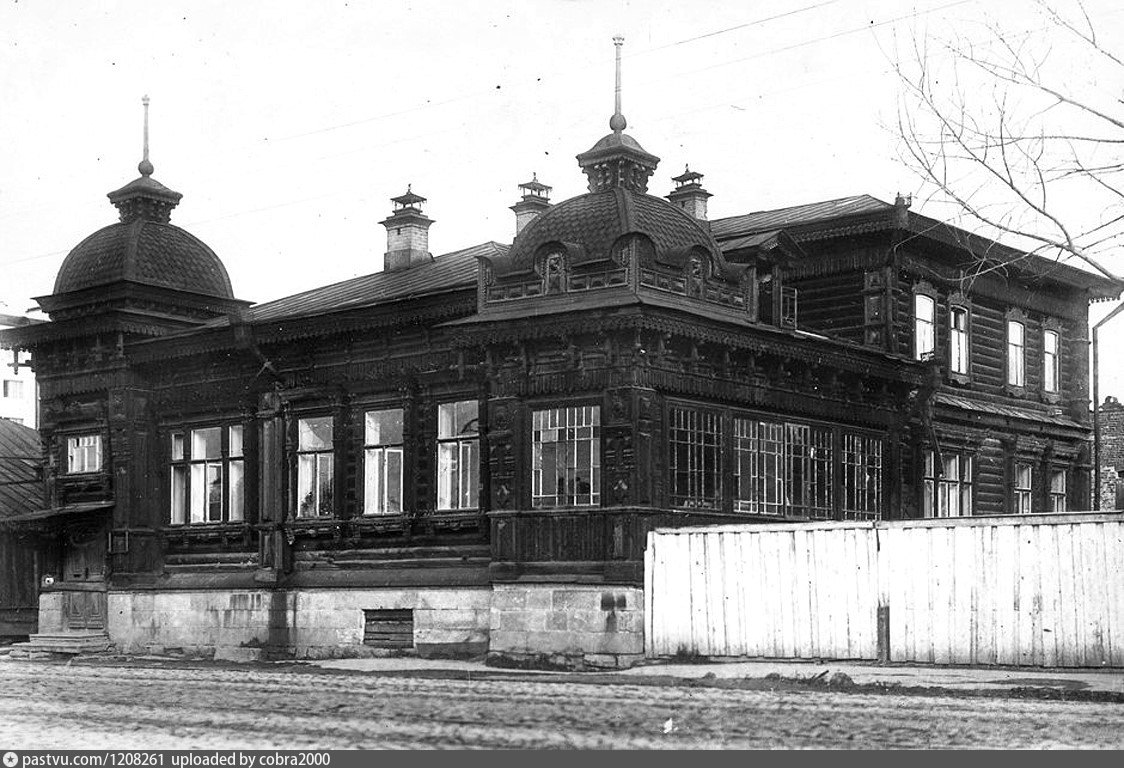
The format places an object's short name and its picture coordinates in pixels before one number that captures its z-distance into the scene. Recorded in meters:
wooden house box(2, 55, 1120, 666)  26.03
